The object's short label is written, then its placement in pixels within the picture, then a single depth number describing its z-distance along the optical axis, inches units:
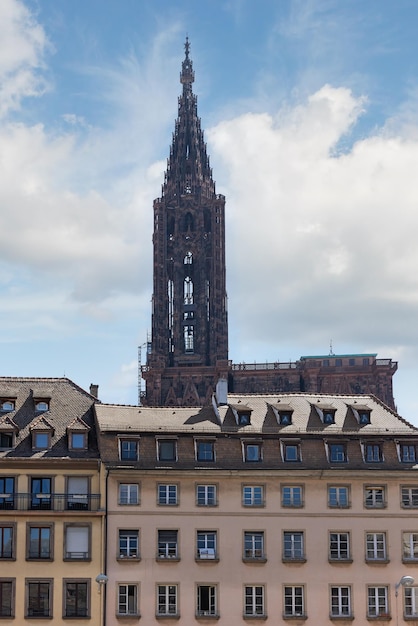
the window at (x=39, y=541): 3129.9
